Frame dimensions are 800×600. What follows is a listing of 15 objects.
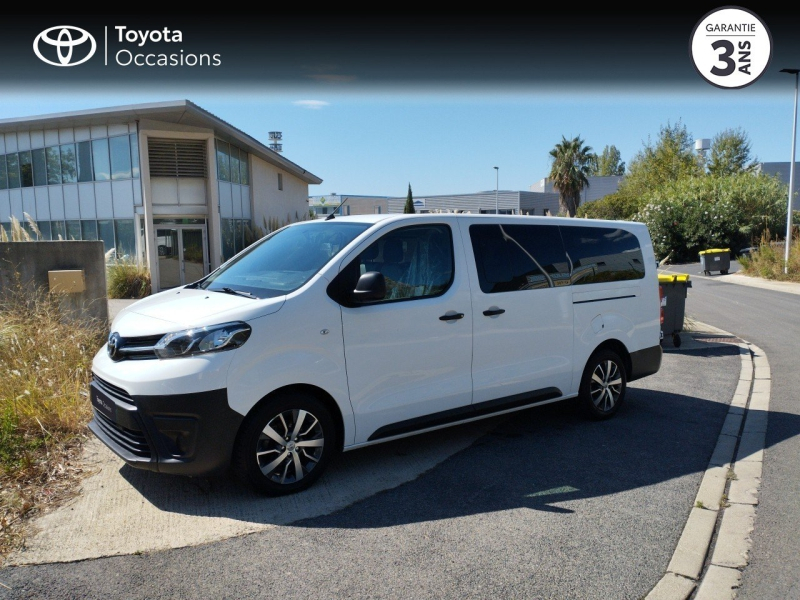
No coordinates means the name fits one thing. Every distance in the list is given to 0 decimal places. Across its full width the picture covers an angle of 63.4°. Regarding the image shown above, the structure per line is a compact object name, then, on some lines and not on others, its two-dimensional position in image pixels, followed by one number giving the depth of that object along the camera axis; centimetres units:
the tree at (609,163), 10288
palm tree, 5633
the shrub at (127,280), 2125
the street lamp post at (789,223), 2371
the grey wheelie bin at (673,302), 1045
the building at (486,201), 5438
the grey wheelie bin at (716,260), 2755
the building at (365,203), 7000
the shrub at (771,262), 2345
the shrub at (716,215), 3588
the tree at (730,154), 5319
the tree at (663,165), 5375
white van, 415
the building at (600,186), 8538
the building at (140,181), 2492
